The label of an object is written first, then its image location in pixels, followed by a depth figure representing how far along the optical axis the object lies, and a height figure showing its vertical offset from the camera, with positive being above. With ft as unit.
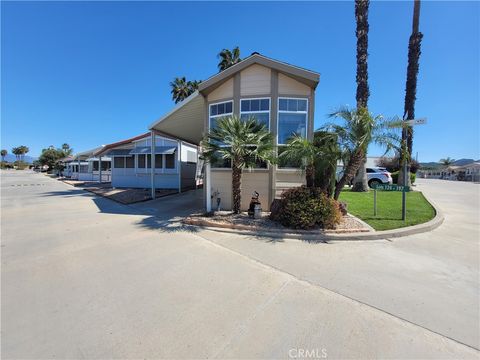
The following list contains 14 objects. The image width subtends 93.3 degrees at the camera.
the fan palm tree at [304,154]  22.57 +1.67
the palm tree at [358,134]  22.36 +3.78
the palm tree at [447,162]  259.60 +12.69
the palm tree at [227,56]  84.99 +42.78
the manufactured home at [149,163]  54.75 +1.69
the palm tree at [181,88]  99.42 +35.84
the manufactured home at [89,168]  87.66 -0.04
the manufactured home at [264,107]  27.73 +8.00
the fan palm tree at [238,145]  24.18 +2.73
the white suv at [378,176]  59.06 -1.13
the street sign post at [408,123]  22.86 +5.05
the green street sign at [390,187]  23.95 -1.64
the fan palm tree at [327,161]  23.40 +1.04
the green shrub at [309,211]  20.93 -3.70
